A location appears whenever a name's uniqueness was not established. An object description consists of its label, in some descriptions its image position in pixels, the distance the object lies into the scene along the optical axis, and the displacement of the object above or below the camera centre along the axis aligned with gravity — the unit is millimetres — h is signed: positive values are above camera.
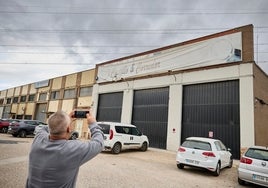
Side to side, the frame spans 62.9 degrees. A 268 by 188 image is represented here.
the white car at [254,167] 7090 -1043
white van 13084 -717
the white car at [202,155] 8891 -967
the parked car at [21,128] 20578 -917
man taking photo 1944 -307
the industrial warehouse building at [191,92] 14227 +3064
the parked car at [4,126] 25125 -1040
